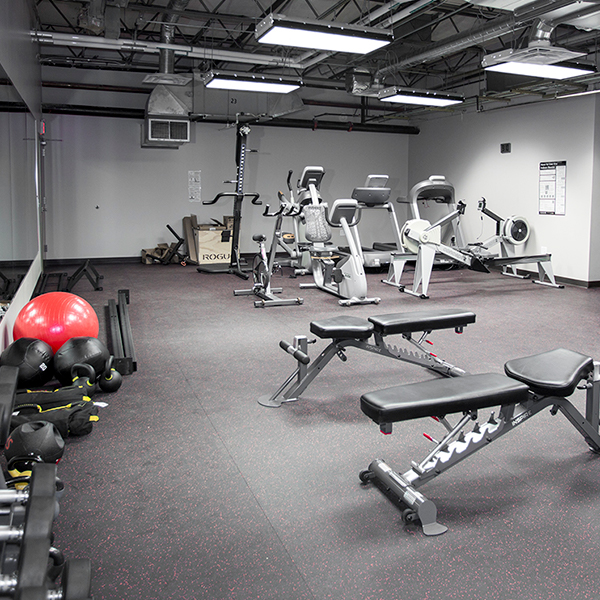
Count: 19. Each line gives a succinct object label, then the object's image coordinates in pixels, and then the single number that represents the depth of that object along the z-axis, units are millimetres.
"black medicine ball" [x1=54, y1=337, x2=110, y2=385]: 3330
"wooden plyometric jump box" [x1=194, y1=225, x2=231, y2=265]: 9548
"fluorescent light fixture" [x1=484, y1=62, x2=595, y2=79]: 5736
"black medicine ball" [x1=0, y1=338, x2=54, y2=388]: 3215
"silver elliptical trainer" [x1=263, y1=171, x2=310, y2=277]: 6742
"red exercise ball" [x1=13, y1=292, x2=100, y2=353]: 3570
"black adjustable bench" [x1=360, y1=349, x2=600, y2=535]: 2135
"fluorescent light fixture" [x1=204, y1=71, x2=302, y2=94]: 6832
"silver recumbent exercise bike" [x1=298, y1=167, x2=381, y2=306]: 6438
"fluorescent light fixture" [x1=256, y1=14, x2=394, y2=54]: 4641
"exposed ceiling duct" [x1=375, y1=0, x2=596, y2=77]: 4723
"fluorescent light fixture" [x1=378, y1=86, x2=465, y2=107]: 7398
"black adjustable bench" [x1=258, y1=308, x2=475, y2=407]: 3270
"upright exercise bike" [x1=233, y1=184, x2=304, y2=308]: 6438
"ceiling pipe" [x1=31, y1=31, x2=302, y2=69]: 6305
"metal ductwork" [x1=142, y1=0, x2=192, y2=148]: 8820
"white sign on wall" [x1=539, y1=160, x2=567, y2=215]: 7883
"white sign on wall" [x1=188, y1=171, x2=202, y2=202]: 10234
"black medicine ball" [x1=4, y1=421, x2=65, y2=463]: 2412
